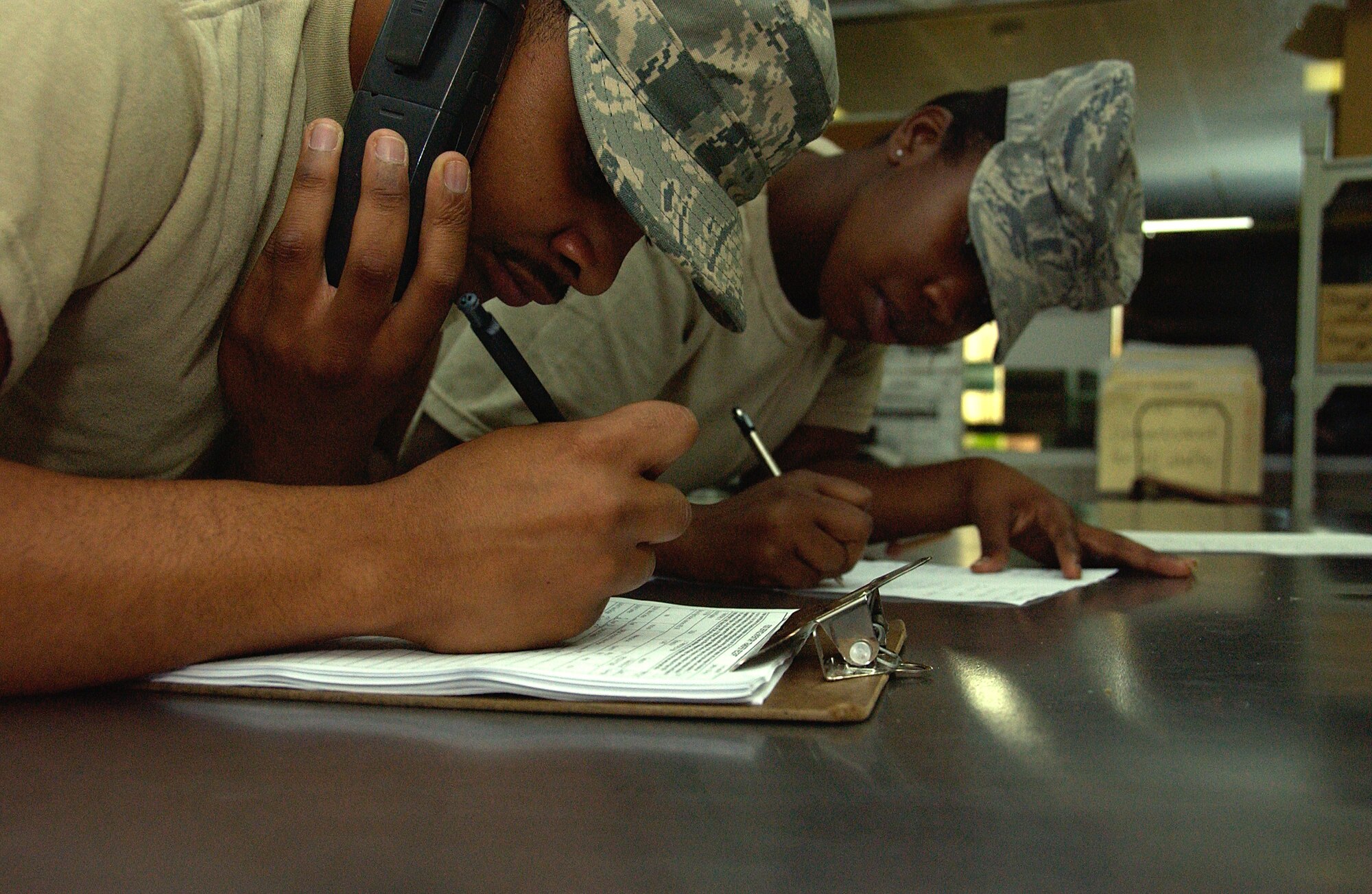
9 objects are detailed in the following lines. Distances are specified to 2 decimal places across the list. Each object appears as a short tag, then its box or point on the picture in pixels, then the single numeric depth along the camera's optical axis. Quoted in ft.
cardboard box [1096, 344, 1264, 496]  9.29
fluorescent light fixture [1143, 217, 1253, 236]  29.07
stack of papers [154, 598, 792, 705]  1.69
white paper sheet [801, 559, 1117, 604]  3.11
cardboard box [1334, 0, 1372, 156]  8.37
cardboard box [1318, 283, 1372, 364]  8.84
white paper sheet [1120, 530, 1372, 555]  4.51
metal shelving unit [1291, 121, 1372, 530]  8.69
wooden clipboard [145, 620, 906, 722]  1.65
